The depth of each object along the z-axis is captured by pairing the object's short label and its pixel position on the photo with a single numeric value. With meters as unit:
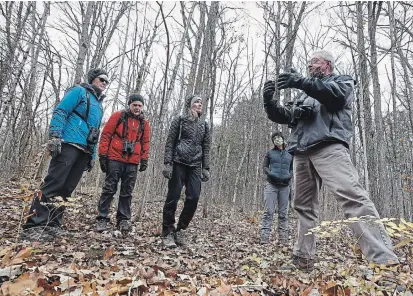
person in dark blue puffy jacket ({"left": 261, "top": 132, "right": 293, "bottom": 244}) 5.66
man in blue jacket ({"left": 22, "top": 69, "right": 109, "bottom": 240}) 3.57
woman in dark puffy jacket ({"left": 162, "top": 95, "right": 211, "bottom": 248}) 4.35
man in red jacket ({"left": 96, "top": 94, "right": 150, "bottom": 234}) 4.58
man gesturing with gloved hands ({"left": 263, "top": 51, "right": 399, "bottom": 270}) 2.45
